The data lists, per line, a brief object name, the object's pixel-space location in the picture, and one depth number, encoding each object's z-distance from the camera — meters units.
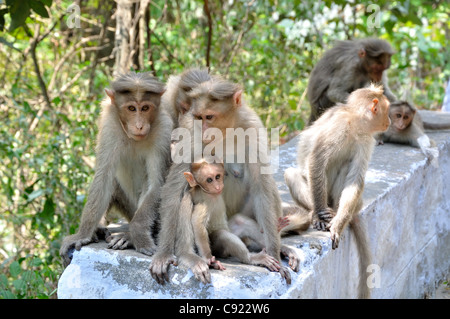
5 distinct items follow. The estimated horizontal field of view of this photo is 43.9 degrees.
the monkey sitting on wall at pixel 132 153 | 3.50
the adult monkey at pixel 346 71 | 7.70
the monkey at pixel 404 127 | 6.66
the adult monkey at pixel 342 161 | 4.20
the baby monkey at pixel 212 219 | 3.17
